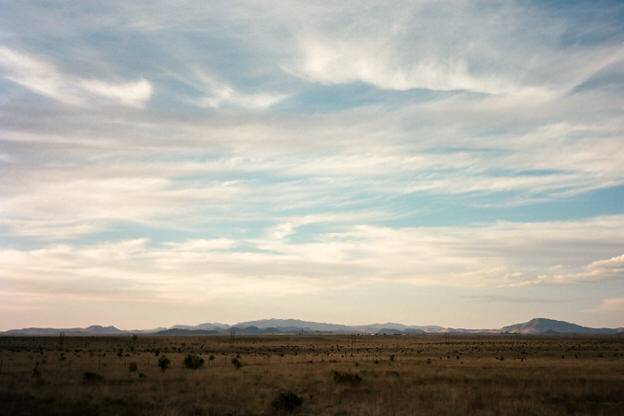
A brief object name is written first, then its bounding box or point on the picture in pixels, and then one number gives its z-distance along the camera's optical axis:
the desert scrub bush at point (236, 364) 43.24
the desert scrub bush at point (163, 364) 38.57
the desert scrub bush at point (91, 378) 30.05
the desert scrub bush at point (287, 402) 21.79
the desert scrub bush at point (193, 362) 41.40
